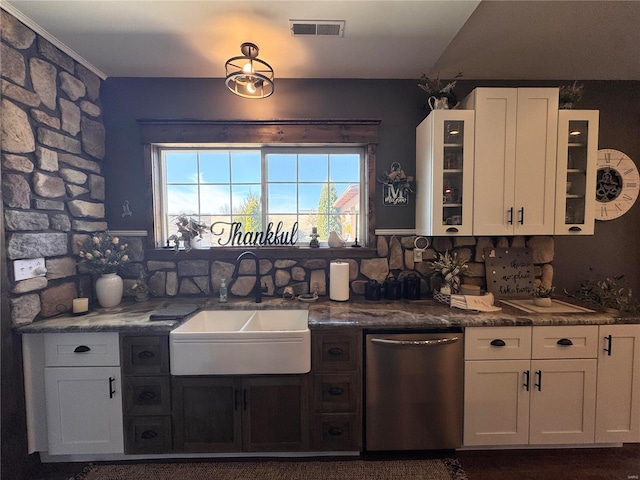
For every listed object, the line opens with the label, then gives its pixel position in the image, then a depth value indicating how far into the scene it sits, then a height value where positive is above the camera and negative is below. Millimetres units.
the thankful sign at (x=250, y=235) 2307 -72
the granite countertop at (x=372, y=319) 1634 -600
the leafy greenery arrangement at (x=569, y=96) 1966 +970
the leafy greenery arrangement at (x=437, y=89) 2002 +1049
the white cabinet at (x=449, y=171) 1921 +410
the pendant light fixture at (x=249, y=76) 1606 +960
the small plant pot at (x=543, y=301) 1940 -554
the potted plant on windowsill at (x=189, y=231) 2176 -34
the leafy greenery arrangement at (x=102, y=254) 1952 -203
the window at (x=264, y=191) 2344 +321
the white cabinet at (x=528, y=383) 1688 -1003
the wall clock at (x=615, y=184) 2297 +367
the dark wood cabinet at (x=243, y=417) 1640 -1182
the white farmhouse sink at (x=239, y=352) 1614 -767
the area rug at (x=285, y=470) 1581 -1492
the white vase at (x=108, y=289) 1991 -471
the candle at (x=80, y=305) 1822 -540
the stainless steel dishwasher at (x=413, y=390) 1652 -1025
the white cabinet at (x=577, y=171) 1913 +410
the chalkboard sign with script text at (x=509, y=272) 2201 -380
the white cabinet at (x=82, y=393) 1635 -1025
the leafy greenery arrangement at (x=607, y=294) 1797 -512
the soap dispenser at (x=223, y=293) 2105 -526
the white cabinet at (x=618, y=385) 1681 -1017
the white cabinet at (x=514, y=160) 1891 +482
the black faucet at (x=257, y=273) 2057 -369
